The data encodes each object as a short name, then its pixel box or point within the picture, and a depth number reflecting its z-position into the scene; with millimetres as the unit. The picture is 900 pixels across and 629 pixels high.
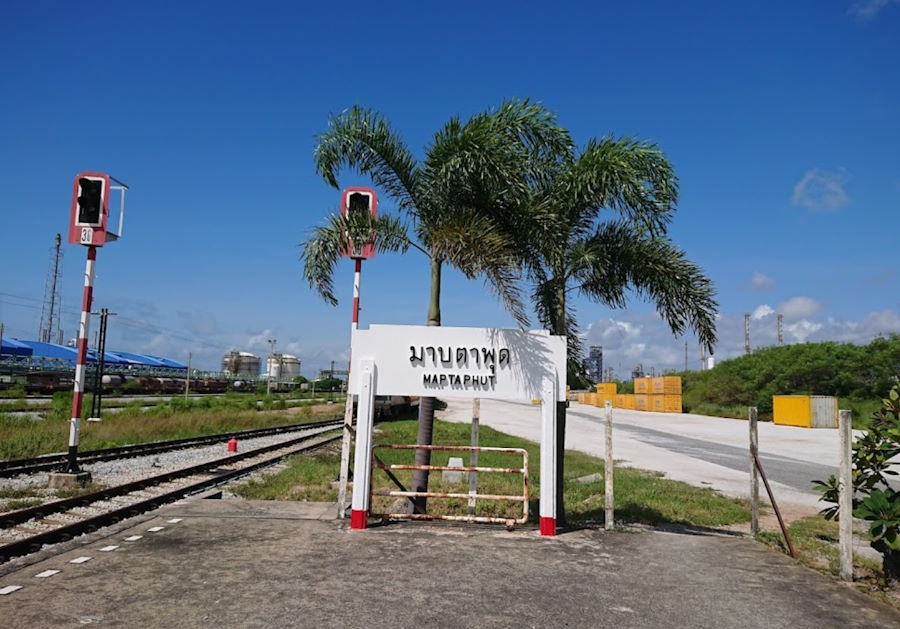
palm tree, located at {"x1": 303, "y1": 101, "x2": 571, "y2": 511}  8656
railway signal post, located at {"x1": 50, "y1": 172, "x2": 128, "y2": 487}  11727
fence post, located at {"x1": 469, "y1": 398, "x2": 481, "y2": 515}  9109
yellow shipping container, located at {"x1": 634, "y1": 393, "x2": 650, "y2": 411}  72438
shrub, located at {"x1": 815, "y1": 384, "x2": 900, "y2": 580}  6488
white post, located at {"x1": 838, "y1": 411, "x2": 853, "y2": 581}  6656
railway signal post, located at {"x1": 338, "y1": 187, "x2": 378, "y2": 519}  9516
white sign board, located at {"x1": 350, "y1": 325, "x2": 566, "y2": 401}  8766
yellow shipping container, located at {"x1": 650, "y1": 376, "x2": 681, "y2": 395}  67188
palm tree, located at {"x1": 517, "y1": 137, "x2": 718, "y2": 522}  9000
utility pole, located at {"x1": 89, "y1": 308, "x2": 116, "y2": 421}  29867
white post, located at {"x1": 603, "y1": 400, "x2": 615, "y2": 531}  8641
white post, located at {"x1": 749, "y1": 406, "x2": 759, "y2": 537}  8656
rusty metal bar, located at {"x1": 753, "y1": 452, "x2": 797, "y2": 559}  7762
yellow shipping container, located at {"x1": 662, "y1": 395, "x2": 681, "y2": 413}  67125
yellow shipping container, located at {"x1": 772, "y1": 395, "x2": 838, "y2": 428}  44250
